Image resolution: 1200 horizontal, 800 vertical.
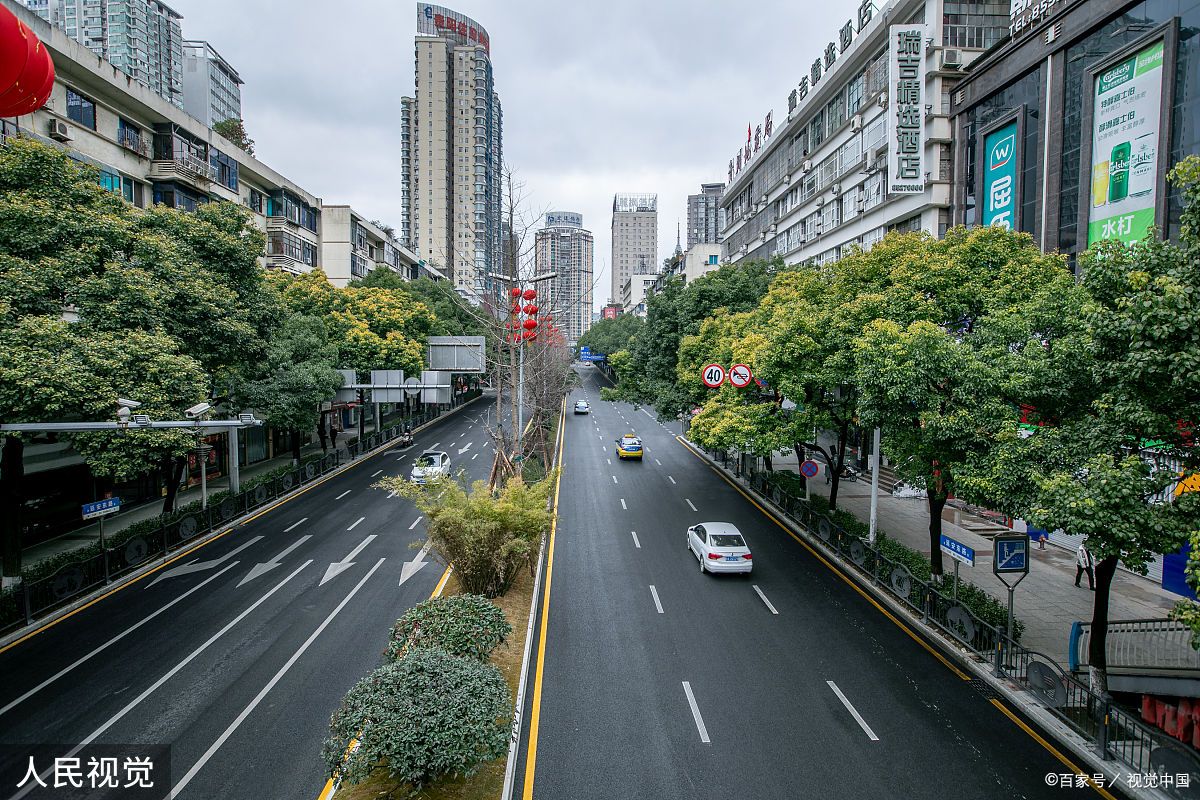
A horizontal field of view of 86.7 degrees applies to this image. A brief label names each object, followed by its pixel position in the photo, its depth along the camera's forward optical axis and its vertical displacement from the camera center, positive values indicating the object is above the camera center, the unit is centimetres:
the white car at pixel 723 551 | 1928 -552
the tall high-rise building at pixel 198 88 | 4744 +2116
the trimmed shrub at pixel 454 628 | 1083 -460
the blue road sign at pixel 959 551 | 1372 -389
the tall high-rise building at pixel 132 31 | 12011 +6606
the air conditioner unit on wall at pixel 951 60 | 3269 +1617
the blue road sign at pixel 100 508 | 1814 -415
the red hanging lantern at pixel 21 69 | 495 +241
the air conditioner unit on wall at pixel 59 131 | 2502 +926
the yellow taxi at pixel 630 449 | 4056 -502
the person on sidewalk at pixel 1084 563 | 1709 -555
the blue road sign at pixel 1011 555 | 1314 -377
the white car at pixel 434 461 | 3041 -484
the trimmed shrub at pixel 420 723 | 777 -452
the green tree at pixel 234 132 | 5231 +1979
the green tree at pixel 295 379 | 2766 -55
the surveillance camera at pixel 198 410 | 1482 -103
